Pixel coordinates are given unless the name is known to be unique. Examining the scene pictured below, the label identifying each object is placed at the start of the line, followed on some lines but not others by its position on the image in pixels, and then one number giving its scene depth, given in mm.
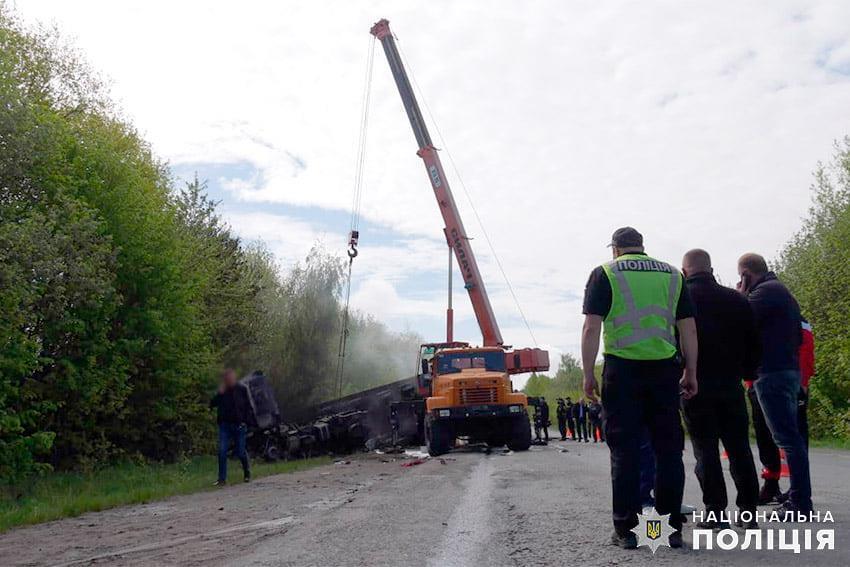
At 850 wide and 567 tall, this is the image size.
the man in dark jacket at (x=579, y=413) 30458
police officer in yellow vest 4887
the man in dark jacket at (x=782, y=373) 5812
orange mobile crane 18328
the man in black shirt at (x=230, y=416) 12133
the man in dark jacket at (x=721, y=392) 5379
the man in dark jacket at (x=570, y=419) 32656
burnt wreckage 20828
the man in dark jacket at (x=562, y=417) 33094
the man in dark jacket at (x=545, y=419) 28866
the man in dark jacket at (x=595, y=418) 28134
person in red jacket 6574
